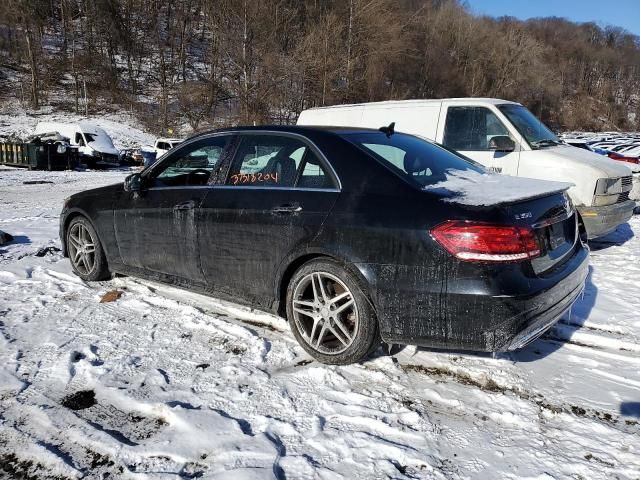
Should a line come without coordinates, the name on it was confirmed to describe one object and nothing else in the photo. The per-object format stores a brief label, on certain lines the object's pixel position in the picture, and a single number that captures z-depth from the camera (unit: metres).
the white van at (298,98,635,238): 6.05
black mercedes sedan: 2.80
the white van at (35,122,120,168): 22.12
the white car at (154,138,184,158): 23.12
